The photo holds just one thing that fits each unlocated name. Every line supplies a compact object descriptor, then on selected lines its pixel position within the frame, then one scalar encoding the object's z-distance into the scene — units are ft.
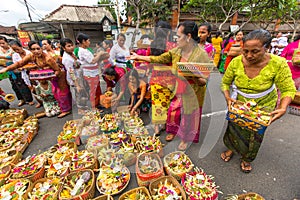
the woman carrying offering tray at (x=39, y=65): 8.39
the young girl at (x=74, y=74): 9.64
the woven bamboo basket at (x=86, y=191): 4.38
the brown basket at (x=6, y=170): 5.21
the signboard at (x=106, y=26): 25.35
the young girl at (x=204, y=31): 8.69
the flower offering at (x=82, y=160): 5.65
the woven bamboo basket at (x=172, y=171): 5.19
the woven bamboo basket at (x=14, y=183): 4.56
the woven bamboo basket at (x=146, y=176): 4.98
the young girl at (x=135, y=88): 8.26
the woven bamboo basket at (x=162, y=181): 4.70
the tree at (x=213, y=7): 30.20
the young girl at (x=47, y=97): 9.48
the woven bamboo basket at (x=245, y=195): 4.36
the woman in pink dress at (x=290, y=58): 7.68
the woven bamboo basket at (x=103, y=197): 4.50
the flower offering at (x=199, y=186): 4.25
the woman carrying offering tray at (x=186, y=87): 5.31
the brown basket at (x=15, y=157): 5.84
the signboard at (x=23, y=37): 35.24
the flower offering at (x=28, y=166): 5.21
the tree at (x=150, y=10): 24.97
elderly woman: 4.26
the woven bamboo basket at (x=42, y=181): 4.49
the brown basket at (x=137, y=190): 4.49
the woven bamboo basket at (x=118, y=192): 4.78
